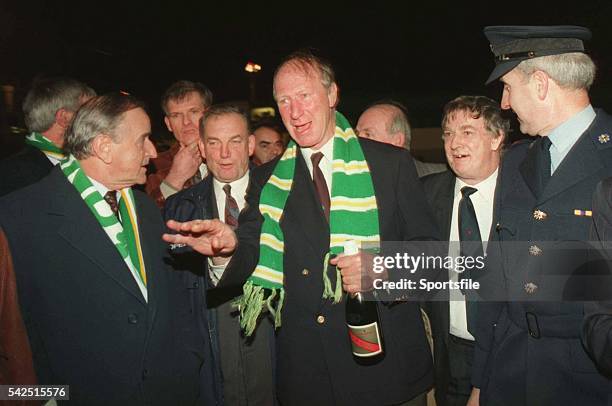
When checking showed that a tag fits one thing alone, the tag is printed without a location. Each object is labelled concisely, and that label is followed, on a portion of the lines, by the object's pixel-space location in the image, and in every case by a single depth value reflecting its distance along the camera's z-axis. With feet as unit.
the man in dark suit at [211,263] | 11.14
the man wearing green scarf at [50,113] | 12.60
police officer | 7.11
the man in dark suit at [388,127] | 14.65
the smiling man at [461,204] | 10.07
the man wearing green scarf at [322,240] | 8.37
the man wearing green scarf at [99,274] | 7.63
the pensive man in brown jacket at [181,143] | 14.23
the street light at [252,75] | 46.65
